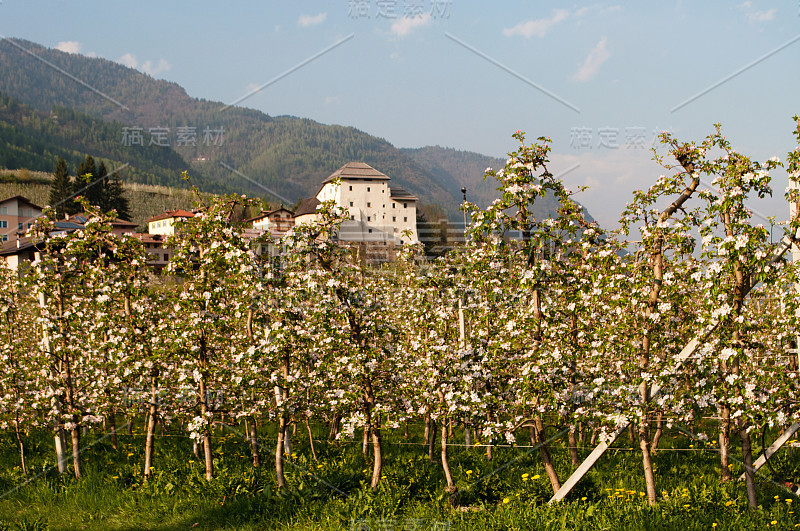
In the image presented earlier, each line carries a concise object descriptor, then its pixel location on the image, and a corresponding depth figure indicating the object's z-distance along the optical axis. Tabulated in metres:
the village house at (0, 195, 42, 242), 78.81
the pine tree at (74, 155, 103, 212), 74.97
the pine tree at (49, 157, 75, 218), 79.56
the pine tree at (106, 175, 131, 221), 78.69
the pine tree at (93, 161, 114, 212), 77.06
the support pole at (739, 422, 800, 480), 8.95
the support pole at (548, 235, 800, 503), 8.08
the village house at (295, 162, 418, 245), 125.81
